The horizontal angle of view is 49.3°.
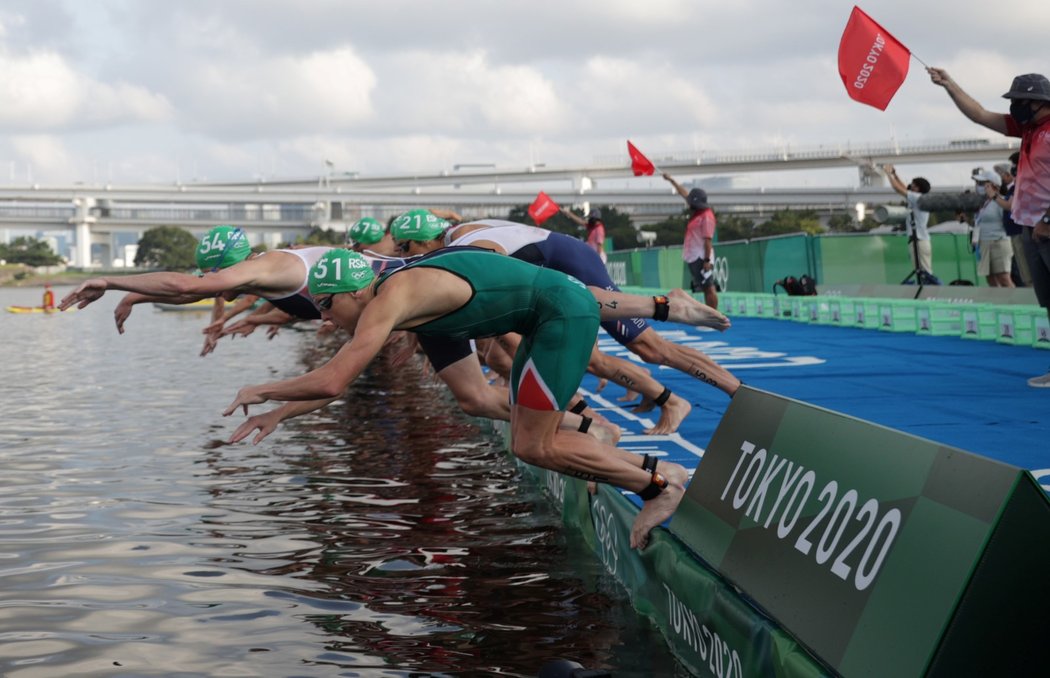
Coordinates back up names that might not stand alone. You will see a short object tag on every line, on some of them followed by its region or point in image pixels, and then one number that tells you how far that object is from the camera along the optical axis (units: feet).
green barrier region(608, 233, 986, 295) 70.59
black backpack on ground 78.07
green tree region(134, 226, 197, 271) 476.54
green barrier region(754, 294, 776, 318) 80.09
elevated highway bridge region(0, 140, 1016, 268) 424.87
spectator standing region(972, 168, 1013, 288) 52.95
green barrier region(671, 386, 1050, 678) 9.67
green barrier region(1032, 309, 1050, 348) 44.06
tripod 63.87
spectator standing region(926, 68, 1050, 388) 26.45
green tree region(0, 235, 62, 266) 509.76
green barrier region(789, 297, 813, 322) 72.73
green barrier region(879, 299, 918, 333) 57.67
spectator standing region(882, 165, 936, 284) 55.83
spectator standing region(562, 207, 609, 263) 77.66
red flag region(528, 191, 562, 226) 104.32
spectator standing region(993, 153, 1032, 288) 42.42
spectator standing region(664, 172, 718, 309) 57.47
